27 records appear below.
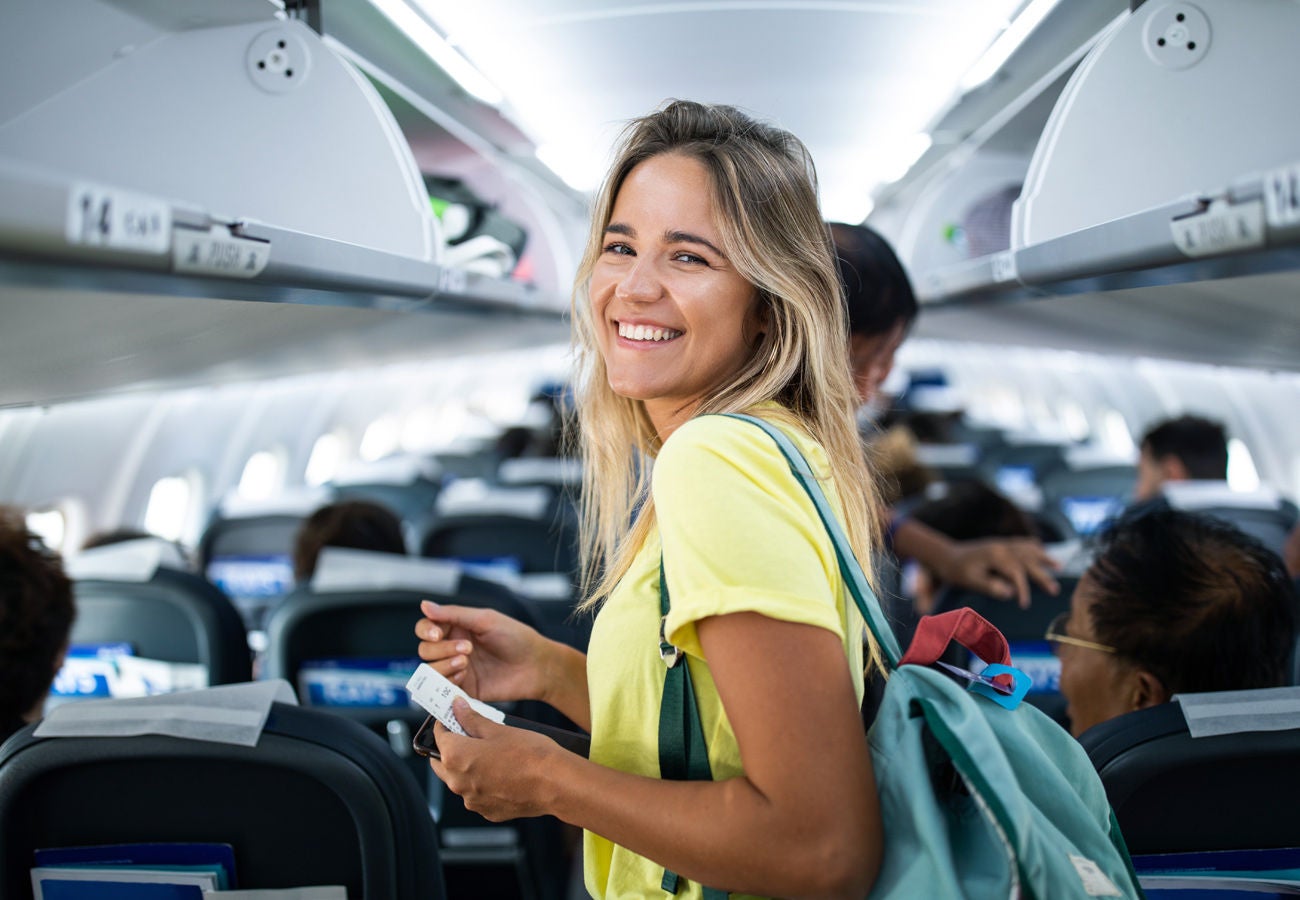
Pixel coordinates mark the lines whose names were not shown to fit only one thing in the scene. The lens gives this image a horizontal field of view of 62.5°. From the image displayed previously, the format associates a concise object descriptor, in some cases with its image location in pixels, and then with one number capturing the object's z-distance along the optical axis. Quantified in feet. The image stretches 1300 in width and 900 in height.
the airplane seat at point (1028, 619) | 8.71
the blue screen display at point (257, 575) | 15.62
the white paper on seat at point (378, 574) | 8.31
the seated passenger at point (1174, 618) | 6.13
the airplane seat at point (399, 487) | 21.75
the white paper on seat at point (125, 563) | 8.57
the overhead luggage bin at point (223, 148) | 5.08
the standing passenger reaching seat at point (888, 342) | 8.36
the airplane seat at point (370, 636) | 8.34
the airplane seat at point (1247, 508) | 12.92
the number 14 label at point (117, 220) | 3.99
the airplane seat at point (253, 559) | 15.62
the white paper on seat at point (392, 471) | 23.57
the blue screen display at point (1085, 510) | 20.94
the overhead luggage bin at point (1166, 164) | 5.65
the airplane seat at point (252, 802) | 4.50
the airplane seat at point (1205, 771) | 4.78
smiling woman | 3.84
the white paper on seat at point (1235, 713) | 4.80
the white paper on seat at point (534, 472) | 21.74
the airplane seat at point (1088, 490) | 21.03
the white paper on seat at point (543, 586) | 15.02
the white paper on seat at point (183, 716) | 4.48
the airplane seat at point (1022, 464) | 26.18
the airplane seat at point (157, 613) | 8.50
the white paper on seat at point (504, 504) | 15.35
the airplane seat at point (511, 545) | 15.02
